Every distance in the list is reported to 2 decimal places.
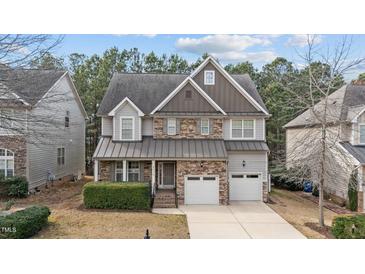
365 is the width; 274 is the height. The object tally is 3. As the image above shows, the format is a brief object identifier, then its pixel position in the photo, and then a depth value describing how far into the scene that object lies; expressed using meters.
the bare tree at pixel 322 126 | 7.65
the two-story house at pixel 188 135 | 10.45
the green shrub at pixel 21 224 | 6.30
